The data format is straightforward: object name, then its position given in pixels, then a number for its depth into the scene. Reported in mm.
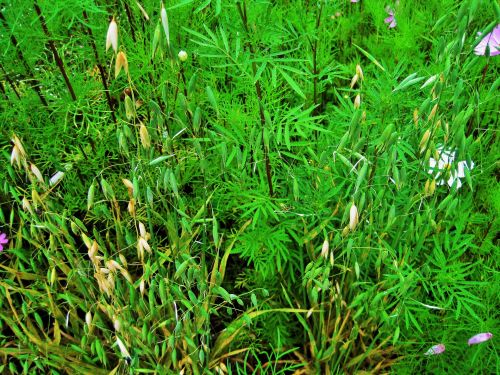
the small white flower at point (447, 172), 1067
